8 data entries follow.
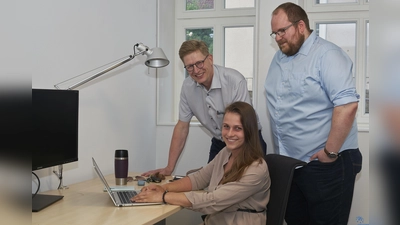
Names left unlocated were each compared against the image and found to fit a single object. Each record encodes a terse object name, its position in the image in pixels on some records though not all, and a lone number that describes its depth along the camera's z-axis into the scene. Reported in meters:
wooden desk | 1.59
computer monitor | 1.76
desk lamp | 2.37
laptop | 1.83
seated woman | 1.85
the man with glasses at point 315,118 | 2.05
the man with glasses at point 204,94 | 2.40
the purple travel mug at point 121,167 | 2.28
